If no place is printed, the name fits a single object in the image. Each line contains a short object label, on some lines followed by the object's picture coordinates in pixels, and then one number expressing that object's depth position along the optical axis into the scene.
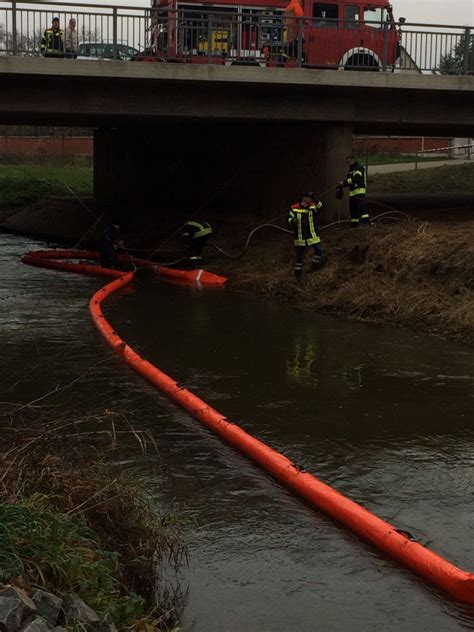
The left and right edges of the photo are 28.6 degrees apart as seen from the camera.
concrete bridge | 19.20
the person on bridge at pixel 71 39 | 18.81
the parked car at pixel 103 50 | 19.22
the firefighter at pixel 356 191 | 19.42
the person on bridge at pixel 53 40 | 18.68
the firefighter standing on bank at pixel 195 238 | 20.95
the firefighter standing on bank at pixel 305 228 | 18.02
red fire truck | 20.23
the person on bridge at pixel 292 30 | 21.23
